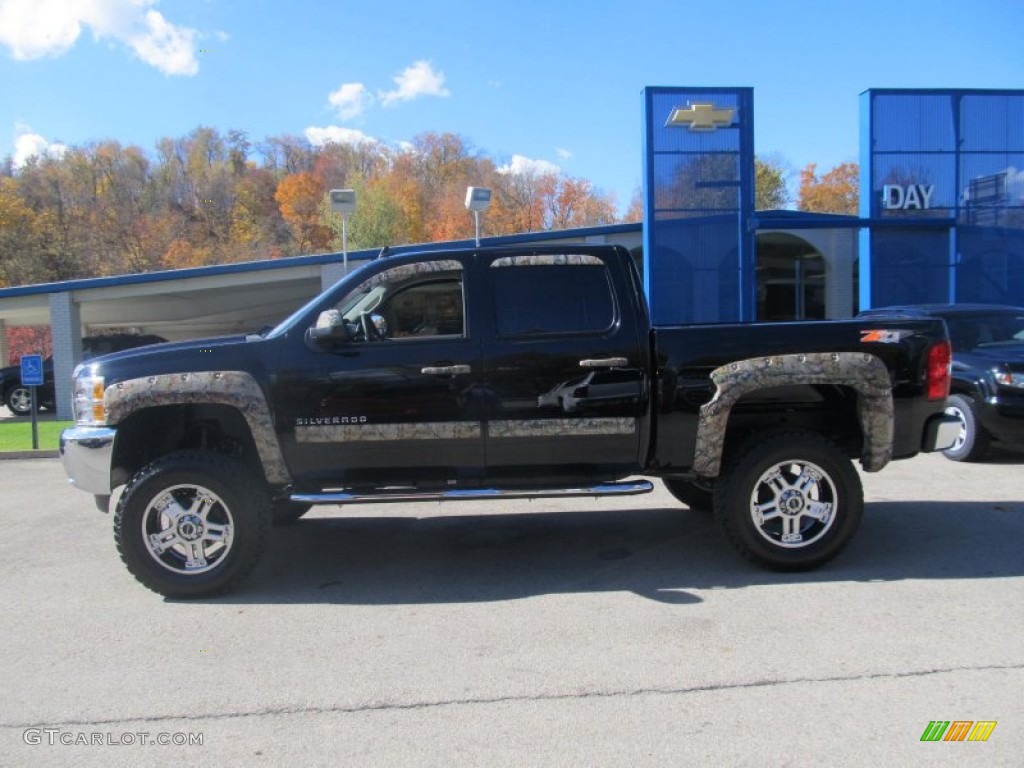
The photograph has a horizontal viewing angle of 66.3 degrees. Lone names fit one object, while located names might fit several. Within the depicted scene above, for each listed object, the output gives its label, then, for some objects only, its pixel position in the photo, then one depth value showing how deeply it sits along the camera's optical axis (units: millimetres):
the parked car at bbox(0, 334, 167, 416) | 19438
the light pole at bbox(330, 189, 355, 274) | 13501
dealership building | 14953
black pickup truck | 4820
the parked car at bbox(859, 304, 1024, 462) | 8359
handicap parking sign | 12031
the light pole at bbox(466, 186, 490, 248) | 13180
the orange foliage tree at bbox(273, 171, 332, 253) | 62125
